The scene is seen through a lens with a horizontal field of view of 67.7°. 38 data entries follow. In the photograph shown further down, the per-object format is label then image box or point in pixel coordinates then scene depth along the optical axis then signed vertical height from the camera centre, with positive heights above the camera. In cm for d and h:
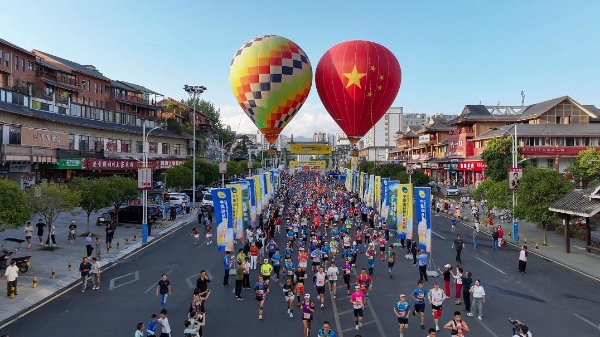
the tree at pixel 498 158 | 5559 +87
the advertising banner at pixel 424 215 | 2209 -254
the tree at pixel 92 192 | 3041 -173
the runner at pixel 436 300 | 1436 -436
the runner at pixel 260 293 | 1523 -435
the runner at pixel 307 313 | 1320 -436
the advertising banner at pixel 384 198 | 3445 -256
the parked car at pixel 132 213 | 3922 -404
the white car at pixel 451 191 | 6462 -376
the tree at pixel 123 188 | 3417 -166
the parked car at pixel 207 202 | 4544 -383
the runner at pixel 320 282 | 1641 -428
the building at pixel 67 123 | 4350 +537
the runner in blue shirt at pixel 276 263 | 2028 -439
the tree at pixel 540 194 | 2902 -195
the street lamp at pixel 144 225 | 2995 -390
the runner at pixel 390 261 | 2080 -445
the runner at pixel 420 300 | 1447 -438
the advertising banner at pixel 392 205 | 3036 -273
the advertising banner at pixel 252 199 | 3026 -224
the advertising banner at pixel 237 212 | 2480 -254
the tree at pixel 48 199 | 2511 -178
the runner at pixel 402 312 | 1352 -443
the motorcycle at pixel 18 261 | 2038 -433
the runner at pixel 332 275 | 1748 -427
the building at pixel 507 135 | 6550 +473
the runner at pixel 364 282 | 1564 -409
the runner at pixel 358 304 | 1422 -441
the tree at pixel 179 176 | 5672 -116
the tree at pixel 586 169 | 4578 -51
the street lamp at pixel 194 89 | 4616 +806
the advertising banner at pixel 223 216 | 2212 -252
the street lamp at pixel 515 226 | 3094 -435
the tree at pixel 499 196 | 3494 -256
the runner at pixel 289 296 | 1538 -450
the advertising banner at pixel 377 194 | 3873 -252
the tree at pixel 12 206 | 2030 -178
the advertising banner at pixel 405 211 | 2667 -276
